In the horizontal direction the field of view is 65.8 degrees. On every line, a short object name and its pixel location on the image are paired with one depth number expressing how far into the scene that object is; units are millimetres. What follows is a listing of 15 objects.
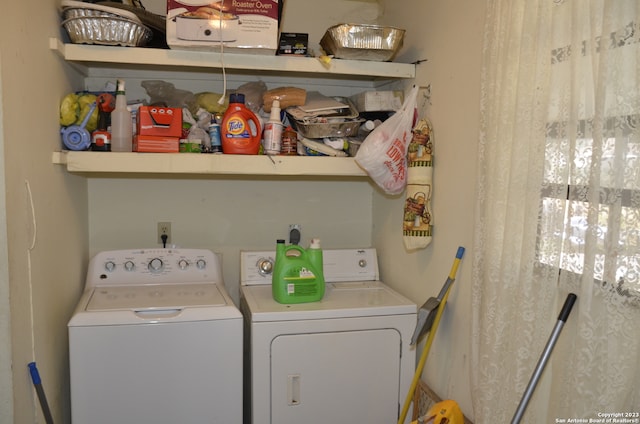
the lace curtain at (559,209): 1000
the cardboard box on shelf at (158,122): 1955
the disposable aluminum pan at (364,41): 1993
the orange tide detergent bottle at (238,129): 1993
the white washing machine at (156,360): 1726
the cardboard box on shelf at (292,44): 2045
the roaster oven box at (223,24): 1840
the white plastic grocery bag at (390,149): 1950
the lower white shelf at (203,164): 1878
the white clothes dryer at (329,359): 1868
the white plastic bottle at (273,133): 2043
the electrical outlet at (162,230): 2416
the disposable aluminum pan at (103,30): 1803
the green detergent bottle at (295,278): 1981
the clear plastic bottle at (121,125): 1958
